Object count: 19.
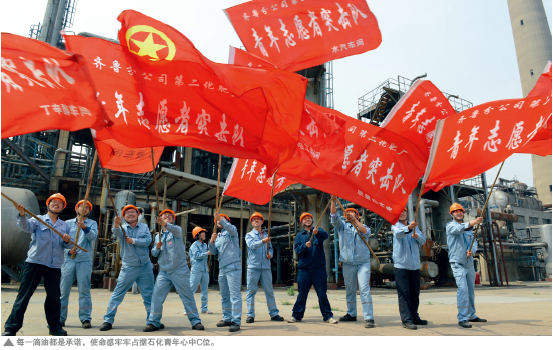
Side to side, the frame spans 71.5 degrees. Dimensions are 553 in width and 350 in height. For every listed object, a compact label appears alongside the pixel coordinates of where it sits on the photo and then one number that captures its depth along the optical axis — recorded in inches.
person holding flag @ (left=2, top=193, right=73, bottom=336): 176.4
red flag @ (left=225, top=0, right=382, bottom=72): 257.3
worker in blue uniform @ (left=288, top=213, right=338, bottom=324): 242.7
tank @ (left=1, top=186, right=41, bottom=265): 515.8
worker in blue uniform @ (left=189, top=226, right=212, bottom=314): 335.3
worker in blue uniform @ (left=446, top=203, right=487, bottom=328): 231.3
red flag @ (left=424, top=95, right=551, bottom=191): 204.8
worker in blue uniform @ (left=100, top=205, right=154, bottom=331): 212.7
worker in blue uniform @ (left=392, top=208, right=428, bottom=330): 225.0
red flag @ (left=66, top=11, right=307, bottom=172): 175.2
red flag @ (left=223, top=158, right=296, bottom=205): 257.1
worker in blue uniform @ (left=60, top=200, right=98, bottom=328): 216.8
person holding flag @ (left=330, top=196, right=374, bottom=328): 239.8
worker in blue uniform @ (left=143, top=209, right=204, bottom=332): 211.6
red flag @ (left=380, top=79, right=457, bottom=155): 236.5
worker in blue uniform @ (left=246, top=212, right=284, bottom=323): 251.3
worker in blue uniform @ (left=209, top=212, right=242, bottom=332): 231.9
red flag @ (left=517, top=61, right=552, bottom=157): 217.6
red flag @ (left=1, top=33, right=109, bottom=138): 145.8
